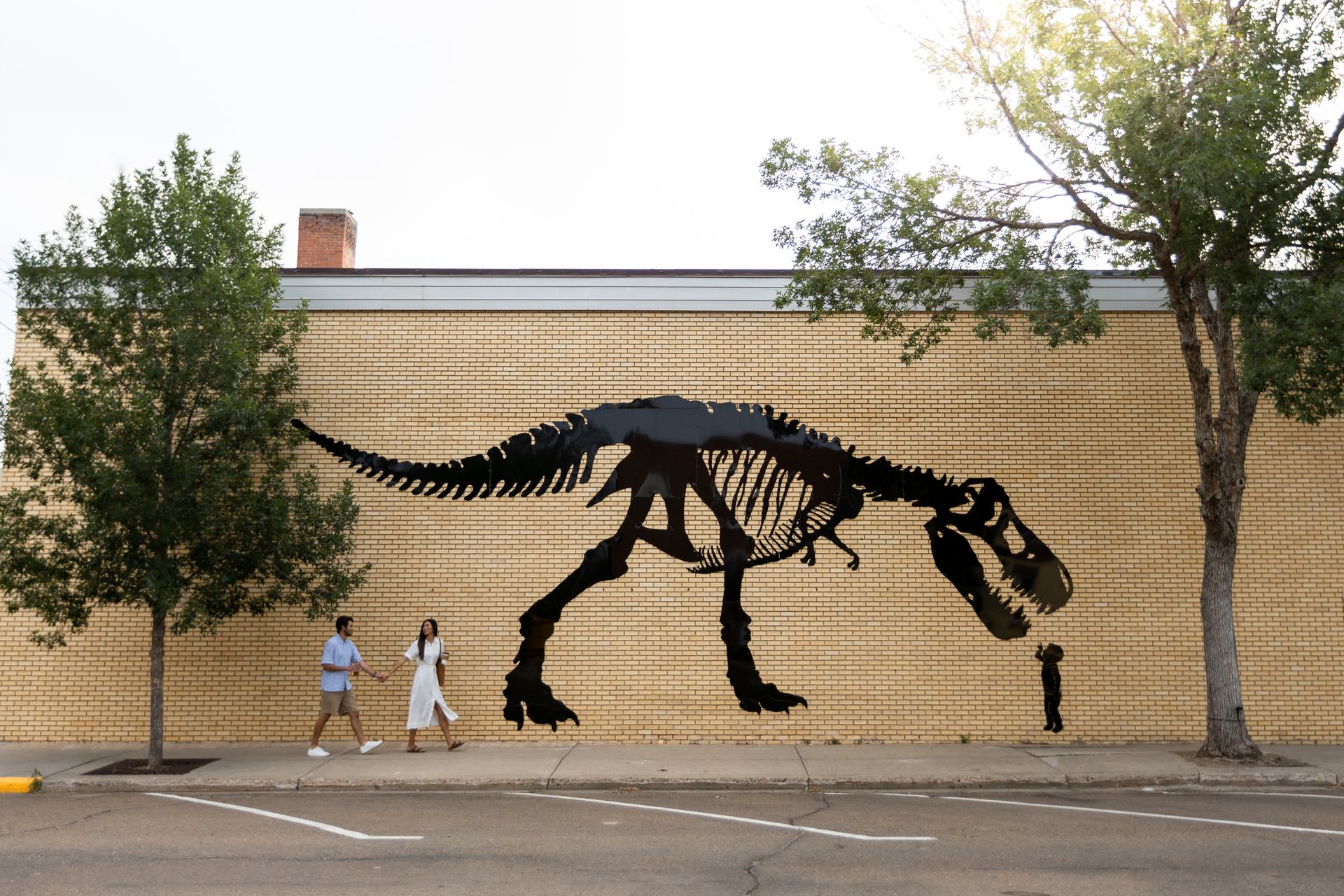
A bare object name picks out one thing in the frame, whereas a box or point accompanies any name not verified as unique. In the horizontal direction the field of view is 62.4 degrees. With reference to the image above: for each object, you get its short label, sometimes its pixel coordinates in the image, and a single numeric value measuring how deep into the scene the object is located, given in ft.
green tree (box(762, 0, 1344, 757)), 37.52
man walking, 42.39
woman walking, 42.57
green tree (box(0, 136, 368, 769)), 38.78
